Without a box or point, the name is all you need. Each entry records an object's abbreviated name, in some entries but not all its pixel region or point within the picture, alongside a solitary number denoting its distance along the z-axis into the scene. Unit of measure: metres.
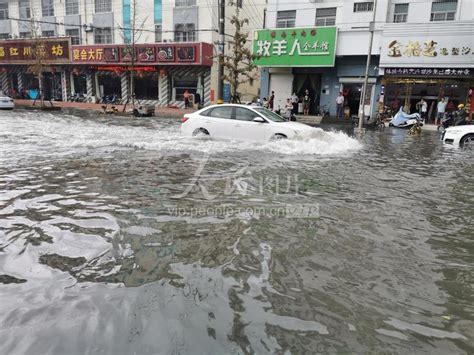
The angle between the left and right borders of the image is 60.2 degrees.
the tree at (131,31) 30.92
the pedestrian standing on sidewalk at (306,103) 26.81
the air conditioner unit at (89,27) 33.56
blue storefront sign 31.02
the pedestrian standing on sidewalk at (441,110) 22.53
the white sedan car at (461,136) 13.49
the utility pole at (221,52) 17.89
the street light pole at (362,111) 19.34
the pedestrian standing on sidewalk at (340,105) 25.26
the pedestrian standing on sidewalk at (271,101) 26.52
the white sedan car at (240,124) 11.96
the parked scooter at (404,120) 21.51
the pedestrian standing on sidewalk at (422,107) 23.52
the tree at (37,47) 31.47
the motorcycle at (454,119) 18.36
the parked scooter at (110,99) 35.32
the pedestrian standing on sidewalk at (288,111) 22.96
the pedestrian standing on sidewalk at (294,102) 26.56
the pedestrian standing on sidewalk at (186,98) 31.81
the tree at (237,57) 22.16
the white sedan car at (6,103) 27.45
